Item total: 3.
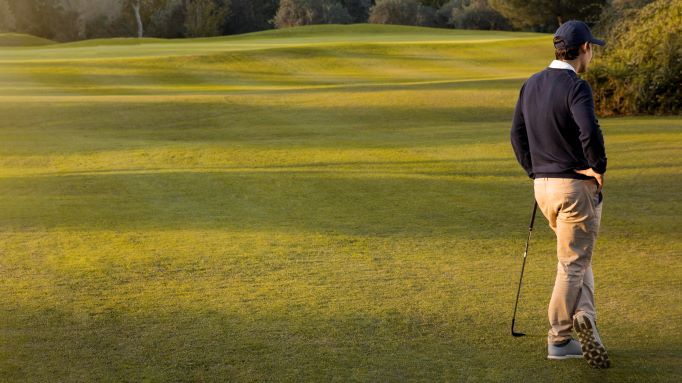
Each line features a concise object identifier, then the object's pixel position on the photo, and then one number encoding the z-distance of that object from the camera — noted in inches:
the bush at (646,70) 903.7
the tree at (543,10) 2372.0
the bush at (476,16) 2908.5
